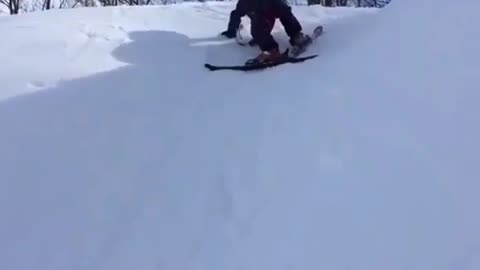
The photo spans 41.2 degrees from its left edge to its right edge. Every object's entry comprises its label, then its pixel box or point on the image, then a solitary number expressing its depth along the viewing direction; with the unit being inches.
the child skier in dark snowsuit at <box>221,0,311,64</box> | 265.1
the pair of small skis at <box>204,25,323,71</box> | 251.9
